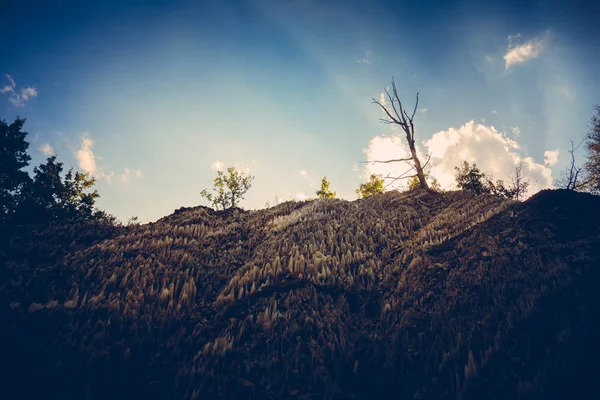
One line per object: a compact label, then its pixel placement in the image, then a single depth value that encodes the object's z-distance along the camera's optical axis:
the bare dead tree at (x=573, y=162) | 14.27
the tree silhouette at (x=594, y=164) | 22.94
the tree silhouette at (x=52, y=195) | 23.48
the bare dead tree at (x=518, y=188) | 30.53
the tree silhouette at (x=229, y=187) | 48.69
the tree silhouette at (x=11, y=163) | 23.14
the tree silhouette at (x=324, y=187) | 52.53
